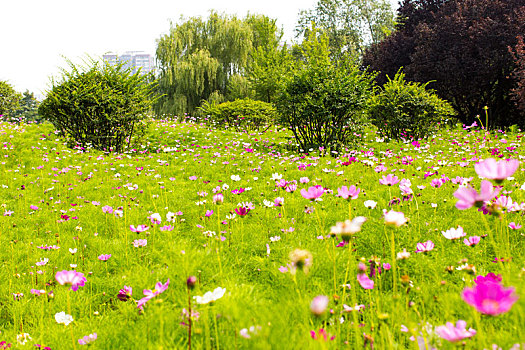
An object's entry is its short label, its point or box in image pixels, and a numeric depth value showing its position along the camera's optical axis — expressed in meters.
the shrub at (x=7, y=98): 19.37
